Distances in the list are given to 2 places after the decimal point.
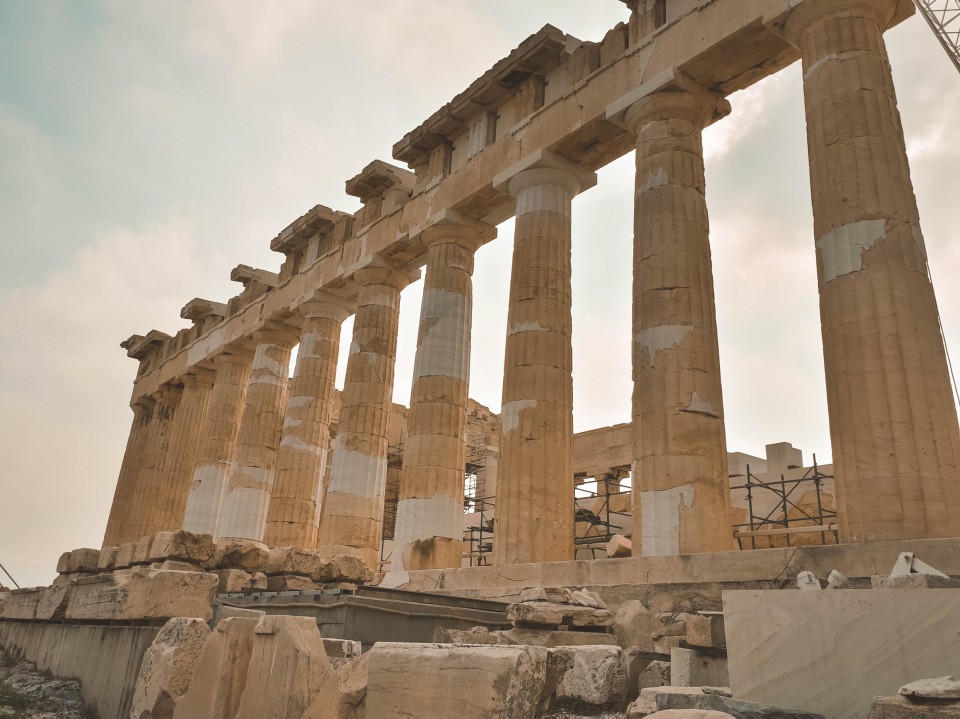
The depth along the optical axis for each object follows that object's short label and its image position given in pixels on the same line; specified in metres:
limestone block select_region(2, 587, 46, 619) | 13.07
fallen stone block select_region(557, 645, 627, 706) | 5.63
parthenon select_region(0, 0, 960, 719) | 9.59
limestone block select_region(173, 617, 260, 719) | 6.22
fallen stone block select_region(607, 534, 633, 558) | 17.11
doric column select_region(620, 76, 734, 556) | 11.37
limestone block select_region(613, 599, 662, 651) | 8.55
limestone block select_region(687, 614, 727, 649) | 6.11
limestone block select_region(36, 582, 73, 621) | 11.68
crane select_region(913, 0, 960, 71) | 25.11
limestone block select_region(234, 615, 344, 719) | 5.55
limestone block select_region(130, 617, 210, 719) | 6.86
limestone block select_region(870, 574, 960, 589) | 4.64
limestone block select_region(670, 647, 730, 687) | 5.99
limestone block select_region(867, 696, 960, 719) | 3.31
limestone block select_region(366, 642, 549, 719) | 4.73
